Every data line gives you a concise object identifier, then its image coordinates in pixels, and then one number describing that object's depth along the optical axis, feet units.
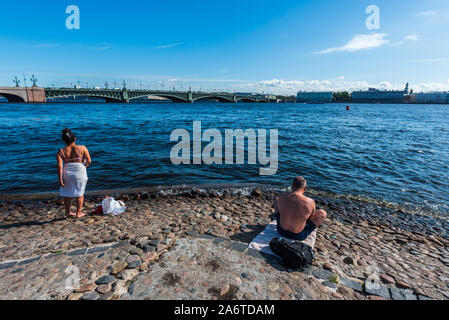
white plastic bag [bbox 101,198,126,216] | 23.39
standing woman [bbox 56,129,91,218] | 20.13
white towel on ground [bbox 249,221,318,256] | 16.28
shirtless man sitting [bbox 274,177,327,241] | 16.83
